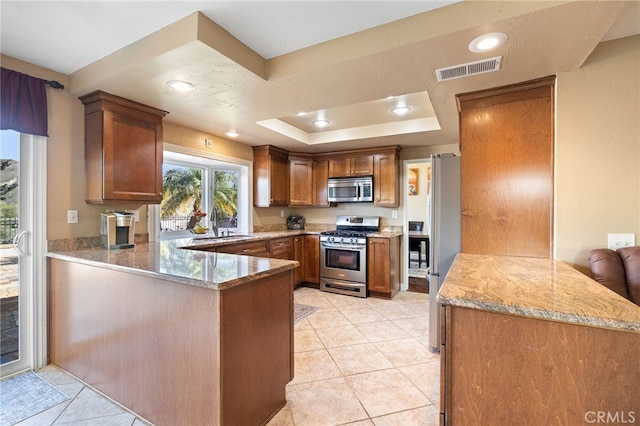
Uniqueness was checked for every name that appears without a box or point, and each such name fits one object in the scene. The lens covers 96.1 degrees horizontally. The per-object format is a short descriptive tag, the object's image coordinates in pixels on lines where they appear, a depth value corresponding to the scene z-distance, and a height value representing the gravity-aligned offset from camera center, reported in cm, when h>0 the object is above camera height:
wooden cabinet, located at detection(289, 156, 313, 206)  487 +51
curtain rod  226 +102
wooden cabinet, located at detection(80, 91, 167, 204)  239 +55
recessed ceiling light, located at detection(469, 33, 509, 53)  157 +95
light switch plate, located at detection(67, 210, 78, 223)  240 -3
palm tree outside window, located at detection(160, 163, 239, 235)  368 +22
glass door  214 -28
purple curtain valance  203 +80
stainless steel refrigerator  237 -9
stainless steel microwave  448 +35
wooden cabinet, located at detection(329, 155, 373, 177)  455 +74
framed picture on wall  623 +65
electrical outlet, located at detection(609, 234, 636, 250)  180 -19
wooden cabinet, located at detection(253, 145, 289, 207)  441 +56
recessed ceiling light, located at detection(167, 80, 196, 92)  219 +99
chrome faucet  375 -13
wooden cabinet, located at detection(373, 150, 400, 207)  435 +49
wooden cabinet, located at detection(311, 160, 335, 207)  486 +47
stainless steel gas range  416 -76
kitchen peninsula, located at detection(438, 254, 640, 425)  97 -53
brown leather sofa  156 -34
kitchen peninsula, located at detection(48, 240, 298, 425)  141 -69
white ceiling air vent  183 +95
